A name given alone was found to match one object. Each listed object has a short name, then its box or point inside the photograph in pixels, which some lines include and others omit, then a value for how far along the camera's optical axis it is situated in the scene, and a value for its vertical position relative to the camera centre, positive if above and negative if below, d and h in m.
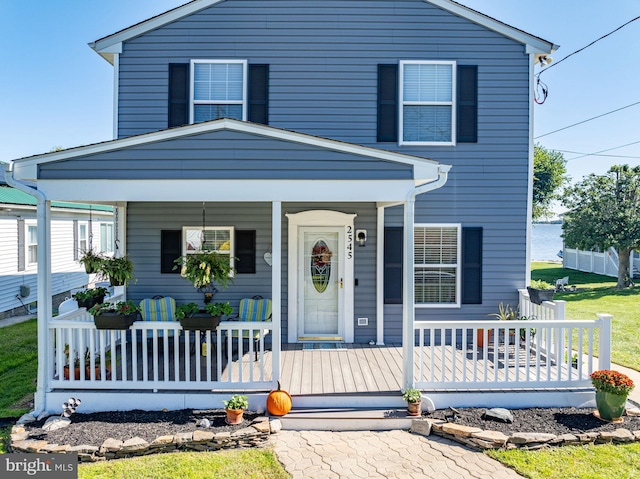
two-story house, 7.16 +1.89
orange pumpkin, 4.72 -1.88
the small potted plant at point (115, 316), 5.03 -0.97
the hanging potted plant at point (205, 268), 5.43 -0.42
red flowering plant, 4.61 -1.58
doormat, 6.82 -1.79
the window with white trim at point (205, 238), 7.26 -0.03
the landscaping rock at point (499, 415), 4.66 -1.97
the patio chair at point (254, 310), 6.88 -1.20
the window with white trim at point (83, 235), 15.07 -0.01
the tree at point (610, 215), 15.20 +0.97
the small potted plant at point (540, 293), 6.49 -0.82
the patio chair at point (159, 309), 6.89 -1.21
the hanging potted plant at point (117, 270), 5.80 -0.48
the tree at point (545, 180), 26.19 +3.86
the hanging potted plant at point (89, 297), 5.85 -0.88
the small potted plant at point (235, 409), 4.58 -1.88
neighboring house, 10.86 -0.40
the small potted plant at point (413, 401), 4.75 -1.85
